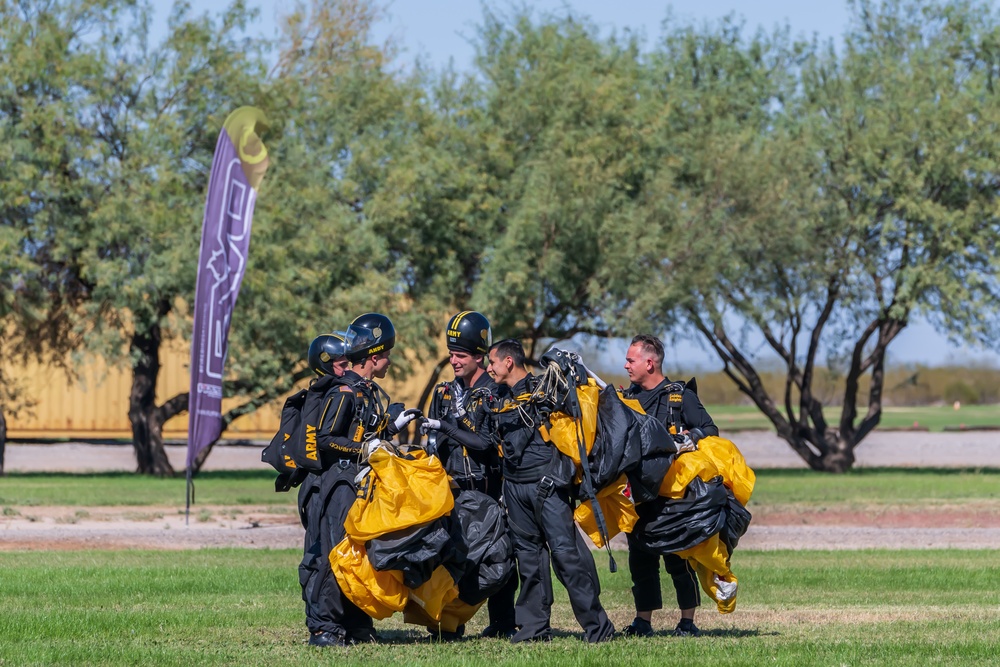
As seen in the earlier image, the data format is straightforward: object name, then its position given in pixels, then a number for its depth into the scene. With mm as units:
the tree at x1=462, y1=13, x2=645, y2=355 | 63031
